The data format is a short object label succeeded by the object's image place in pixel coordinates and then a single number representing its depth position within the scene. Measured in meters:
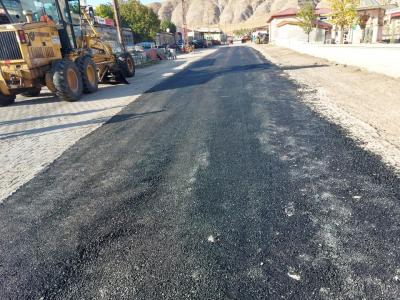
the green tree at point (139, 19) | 49.12
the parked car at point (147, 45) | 41.57
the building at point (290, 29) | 42.16
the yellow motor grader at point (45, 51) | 9.97
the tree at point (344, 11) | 23.98
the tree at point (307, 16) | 37.28
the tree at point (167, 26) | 79.73
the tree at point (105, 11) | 47.57
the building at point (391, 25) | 28.92
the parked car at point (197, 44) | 61.22
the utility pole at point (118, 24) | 23.85
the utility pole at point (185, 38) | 52.98
